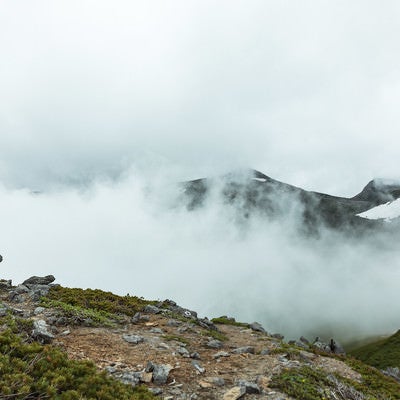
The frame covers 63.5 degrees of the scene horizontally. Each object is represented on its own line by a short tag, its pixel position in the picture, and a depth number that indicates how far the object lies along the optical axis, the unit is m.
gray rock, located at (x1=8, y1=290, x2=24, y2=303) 23.05
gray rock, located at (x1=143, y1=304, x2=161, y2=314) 26.34
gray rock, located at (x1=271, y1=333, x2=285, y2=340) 27.28
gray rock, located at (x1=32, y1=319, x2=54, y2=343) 14.20
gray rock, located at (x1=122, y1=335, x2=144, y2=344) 17.23
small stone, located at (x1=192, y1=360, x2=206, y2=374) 14.48
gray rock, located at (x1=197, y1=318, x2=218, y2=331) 25.11
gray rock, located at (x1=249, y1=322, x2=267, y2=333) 28.61
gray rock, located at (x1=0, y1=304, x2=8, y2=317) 17.07
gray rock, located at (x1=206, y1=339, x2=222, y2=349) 19.61
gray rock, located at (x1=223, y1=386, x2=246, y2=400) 12.14
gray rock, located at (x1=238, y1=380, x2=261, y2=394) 12.68
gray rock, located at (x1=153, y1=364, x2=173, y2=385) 12.76
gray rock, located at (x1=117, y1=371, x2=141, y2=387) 12.11
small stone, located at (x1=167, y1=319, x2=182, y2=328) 23.22
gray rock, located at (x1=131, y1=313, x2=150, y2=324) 22.94
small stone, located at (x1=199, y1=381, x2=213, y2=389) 12.95
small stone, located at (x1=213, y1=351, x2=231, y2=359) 17.41
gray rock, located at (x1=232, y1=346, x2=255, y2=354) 18.92
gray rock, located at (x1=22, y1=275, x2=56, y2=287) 32.08
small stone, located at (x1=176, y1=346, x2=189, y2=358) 16.54
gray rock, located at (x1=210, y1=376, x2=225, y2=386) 13.32
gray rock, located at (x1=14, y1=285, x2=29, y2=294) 25.38
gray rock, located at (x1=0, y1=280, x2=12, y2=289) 28.25
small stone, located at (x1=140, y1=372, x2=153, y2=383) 12.70
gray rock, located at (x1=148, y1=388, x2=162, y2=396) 11.88
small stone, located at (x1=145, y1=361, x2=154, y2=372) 13.53
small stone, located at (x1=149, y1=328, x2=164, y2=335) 20.60
